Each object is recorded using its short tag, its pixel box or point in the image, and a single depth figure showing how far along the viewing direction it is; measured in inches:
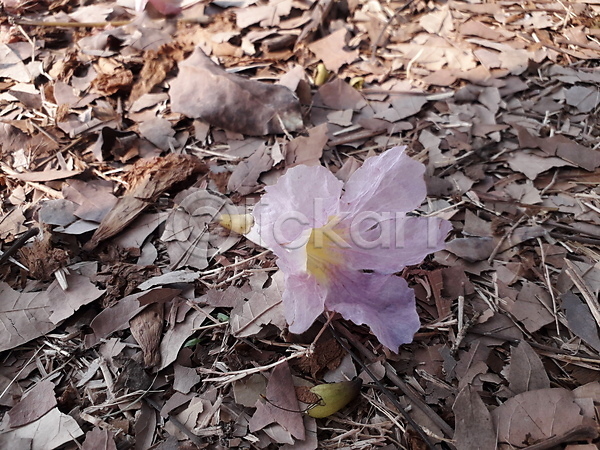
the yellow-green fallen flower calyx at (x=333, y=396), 4.9
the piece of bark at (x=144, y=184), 6.3
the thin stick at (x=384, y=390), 4.7
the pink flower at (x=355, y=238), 4.8
